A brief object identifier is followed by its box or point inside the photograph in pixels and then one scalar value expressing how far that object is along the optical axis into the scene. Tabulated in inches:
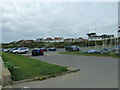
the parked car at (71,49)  940.3
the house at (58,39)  2932.3
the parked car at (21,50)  927.9
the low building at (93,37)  1329.7
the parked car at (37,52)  692.2
